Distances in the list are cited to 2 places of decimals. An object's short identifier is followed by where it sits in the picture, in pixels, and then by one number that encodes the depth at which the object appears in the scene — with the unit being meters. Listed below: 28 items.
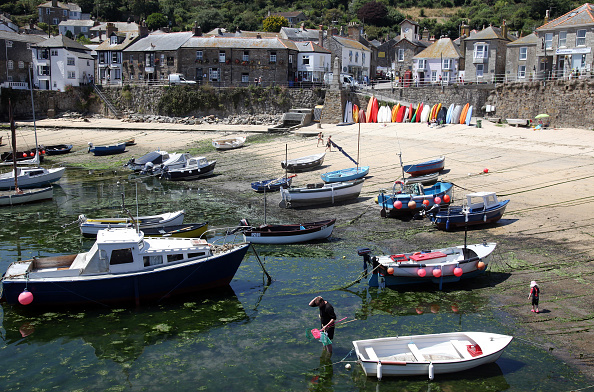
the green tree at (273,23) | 86.86
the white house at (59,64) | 63.75
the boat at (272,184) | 31.23
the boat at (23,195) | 30.91
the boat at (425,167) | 30.88
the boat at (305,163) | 35.75
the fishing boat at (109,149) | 45.91
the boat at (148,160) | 40.34
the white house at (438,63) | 55.72
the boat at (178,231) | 22.81
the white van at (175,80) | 58.07
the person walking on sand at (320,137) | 42.41
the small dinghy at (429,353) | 12.91
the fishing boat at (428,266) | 18.02
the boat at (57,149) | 47.03
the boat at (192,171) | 37.12
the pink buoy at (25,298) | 16.16
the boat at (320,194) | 28.52
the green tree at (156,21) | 93.50
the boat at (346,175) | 31.38
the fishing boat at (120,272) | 16.80
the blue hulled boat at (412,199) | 25.38
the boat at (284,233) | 22.88
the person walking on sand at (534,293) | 15.72
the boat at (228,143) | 43.66
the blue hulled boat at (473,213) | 23.44
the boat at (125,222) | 24.17
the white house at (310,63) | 60.16
